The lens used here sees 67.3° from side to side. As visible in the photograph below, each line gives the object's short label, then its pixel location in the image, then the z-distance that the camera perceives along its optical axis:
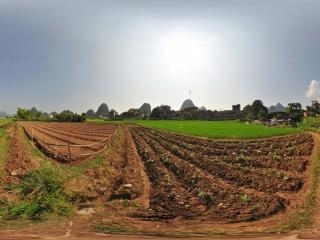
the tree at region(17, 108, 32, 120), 46.93
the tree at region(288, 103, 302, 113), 48.01
